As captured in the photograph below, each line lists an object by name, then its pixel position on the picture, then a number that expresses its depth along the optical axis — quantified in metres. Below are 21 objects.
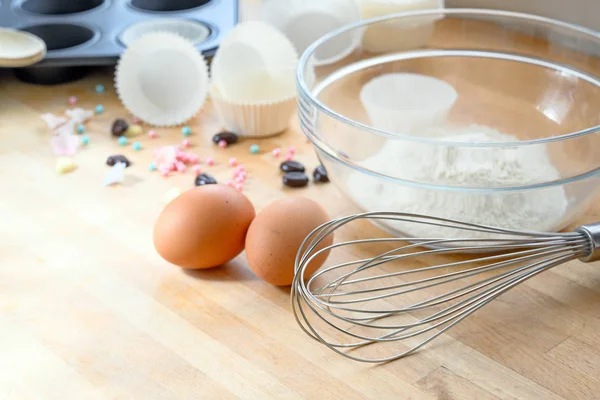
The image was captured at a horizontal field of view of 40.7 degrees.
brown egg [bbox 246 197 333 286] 0.77
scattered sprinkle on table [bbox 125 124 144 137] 1.11
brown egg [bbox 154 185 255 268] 0.79
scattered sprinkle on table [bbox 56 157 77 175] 1.02
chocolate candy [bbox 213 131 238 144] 1.09
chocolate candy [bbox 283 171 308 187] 0.99
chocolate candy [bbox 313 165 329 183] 1.00
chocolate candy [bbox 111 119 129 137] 1.10
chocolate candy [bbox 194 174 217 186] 0.98
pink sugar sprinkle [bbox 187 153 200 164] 1.05
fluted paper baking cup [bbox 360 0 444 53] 1.02
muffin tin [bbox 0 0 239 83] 1.16
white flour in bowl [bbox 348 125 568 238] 0.78
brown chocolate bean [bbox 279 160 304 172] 1.01
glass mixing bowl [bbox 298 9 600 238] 0.80
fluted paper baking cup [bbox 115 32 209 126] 1.11
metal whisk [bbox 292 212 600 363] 0.73
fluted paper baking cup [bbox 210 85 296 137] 1.07
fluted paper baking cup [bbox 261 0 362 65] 1.21
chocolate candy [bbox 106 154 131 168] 1.04
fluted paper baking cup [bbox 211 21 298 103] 1.08
